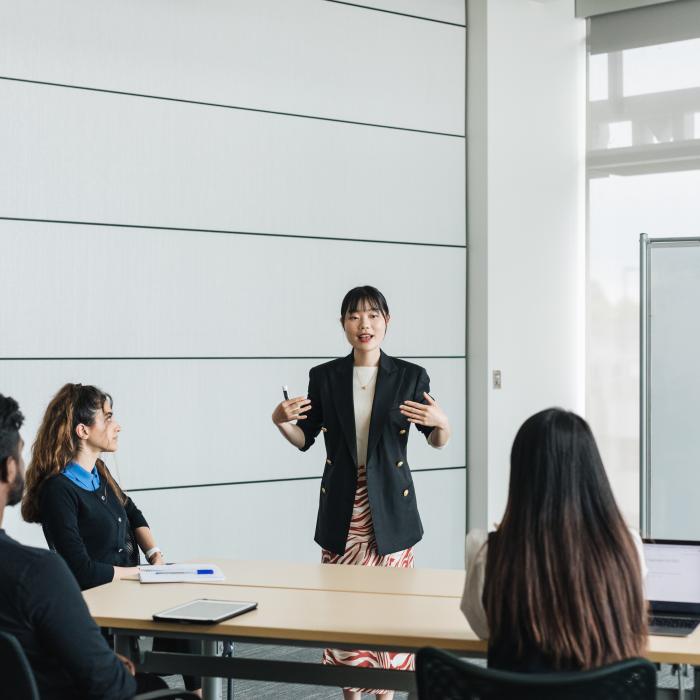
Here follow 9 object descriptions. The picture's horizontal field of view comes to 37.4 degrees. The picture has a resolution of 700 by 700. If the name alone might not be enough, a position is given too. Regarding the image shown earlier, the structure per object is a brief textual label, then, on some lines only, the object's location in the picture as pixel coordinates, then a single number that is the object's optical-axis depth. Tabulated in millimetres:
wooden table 2477
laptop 2531
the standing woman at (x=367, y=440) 3484
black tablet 2592
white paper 3088
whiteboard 4727
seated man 1945
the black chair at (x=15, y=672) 1895
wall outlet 5617
